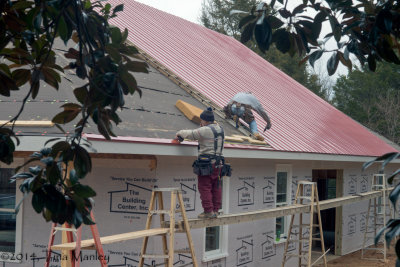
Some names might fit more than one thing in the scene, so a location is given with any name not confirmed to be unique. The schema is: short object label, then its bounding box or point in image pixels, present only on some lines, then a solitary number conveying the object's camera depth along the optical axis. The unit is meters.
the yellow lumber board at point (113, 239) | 6.84
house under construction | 9.11
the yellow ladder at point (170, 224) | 7.90
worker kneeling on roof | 11.62
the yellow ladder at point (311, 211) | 12.48
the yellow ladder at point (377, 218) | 17.80
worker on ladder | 8.47
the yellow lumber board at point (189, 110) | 10.15
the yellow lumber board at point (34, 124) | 7.99
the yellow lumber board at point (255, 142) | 11.02
